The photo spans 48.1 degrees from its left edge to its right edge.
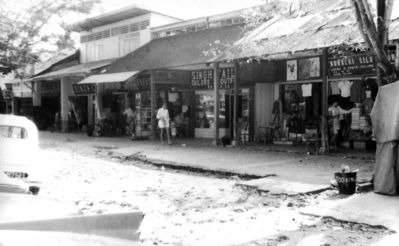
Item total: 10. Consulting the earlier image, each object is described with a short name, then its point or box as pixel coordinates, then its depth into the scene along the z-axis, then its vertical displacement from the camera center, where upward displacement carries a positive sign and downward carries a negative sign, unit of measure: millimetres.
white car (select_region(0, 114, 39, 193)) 7613 -627
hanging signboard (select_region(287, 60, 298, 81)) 16875 +1631
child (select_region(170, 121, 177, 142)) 18469 -678
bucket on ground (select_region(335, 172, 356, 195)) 8180 -1266
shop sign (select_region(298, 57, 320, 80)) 16078 +1642
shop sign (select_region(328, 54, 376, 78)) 14234 +1545
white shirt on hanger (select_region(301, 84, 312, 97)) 16667 +859
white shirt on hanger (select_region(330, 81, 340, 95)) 15878 +891
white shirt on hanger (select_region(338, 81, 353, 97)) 15453 +896
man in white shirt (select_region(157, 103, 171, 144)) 18047 -219
